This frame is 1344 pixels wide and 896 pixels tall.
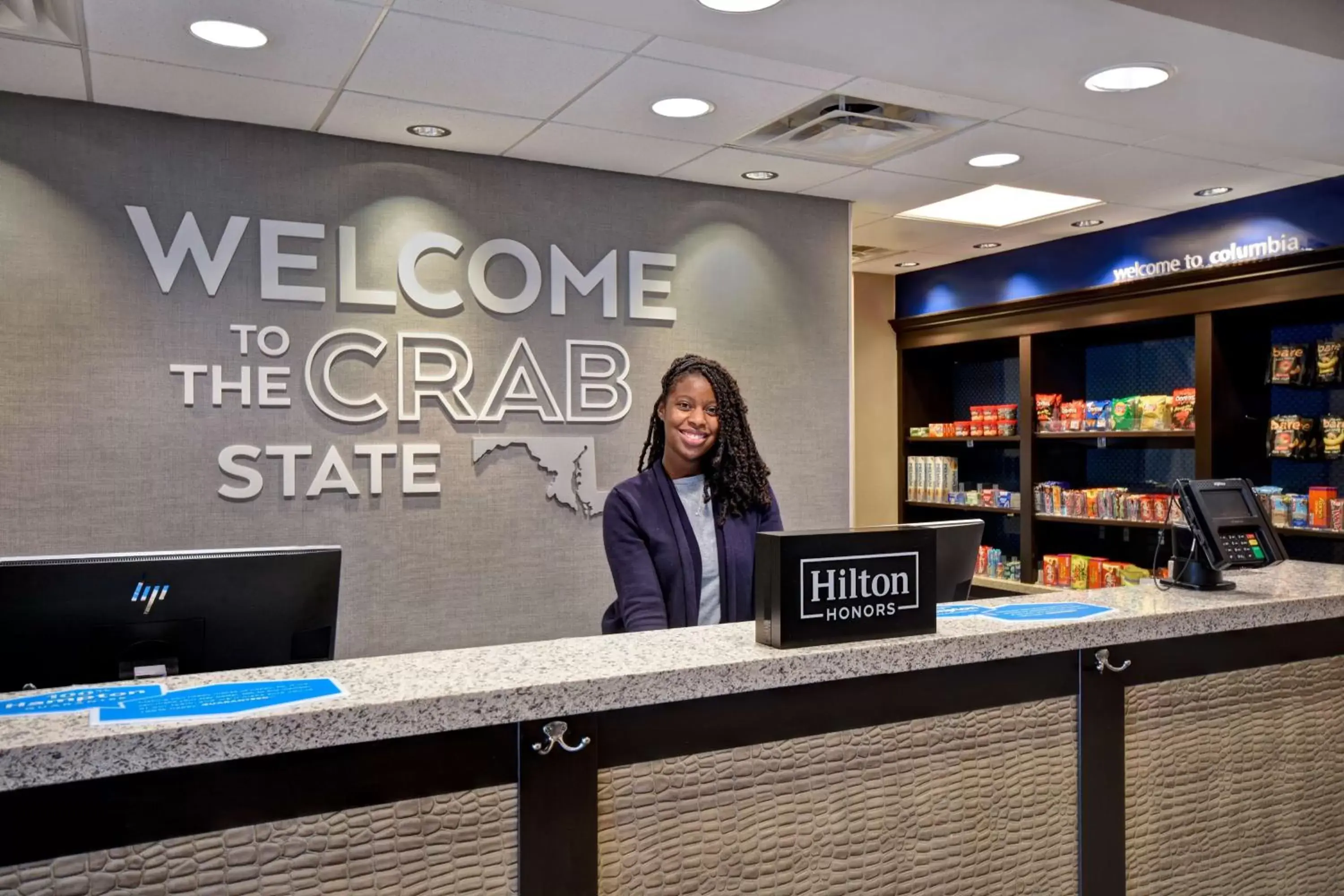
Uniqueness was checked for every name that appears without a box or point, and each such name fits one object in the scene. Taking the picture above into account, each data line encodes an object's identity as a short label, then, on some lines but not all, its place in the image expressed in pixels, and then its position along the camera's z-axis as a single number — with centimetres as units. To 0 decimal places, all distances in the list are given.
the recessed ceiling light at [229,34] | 296
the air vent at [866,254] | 632
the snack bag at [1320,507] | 469
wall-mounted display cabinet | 498
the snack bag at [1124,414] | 562
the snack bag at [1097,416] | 578
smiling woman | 226
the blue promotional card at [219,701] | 117
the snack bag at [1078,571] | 590
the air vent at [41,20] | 283
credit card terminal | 224
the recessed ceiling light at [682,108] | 361
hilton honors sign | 154
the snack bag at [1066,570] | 597
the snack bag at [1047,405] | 611
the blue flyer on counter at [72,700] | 120
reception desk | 114
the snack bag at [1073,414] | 593
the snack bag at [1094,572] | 580
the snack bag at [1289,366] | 489
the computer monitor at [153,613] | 154
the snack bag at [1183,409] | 525
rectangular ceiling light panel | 529
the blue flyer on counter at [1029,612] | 187
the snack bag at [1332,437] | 476
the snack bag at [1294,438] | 487
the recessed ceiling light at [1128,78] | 301
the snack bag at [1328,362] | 476
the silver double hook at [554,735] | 131
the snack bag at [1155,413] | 542
